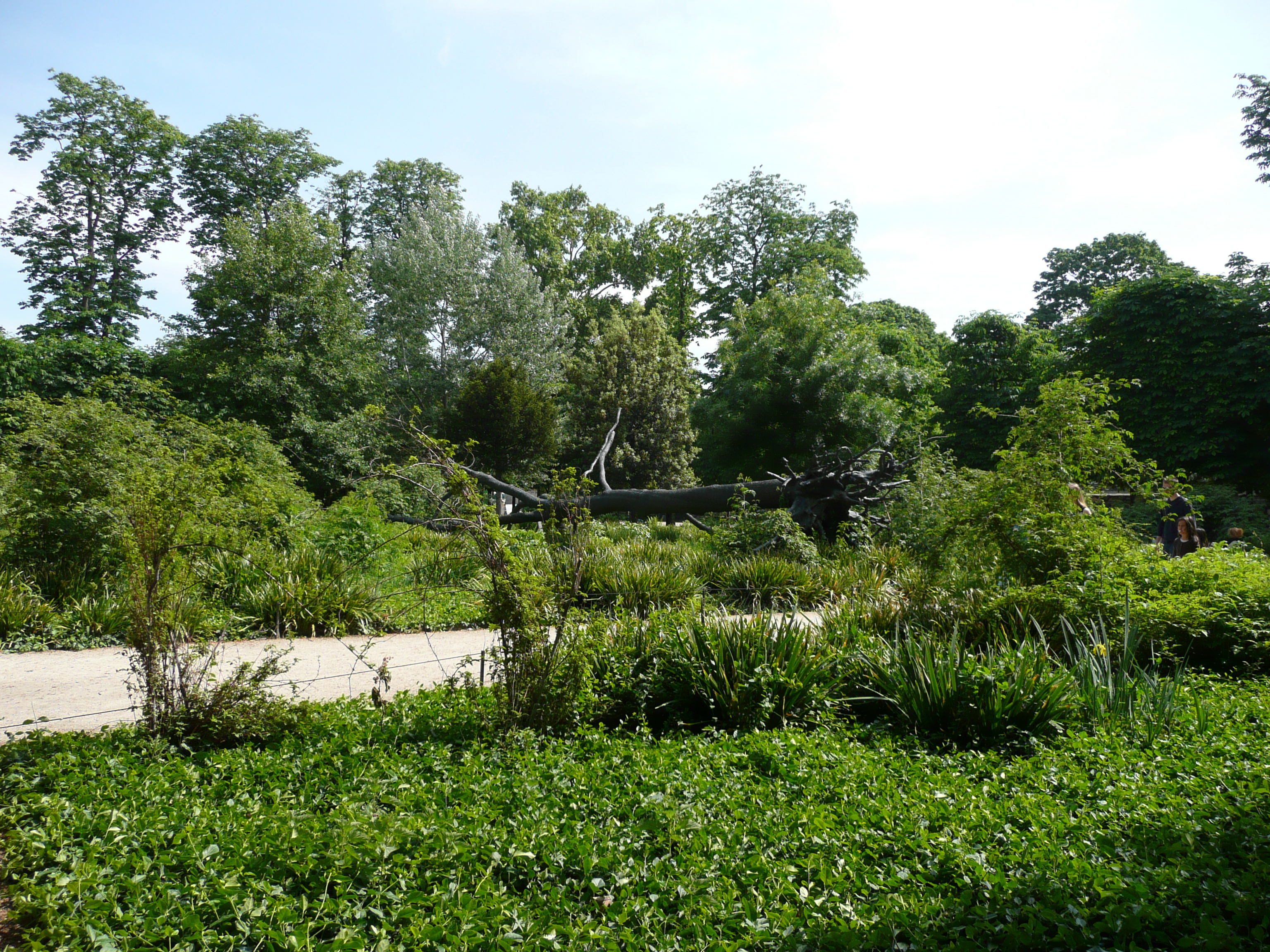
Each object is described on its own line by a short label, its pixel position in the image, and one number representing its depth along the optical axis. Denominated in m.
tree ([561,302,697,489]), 27.06
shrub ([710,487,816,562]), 10.61
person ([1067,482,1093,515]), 6.99
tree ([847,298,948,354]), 26.06
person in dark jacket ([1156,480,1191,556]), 12.42
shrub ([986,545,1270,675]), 5.59
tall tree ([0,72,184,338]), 24.28
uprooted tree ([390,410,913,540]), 12.66
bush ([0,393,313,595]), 8.37
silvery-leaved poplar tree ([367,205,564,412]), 26.36
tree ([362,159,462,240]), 32.50
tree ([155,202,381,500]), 21.08
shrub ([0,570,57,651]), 6.97
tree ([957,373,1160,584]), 6.68
